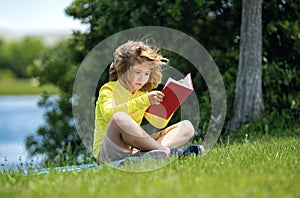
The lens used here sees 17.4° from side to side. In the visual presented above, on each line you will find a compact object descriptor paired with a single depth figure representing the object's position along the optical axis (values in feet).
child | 23.84
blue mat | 22.60
